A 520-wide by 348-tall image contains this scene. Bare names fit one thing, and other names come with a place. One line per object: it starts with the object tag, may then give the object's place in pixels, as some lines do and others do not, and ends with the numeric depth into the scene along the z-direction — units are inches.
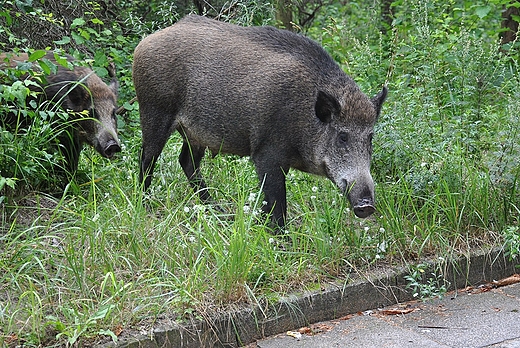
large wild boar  426.0
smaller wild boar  480.1
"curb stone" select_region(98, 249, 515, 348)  313.6
